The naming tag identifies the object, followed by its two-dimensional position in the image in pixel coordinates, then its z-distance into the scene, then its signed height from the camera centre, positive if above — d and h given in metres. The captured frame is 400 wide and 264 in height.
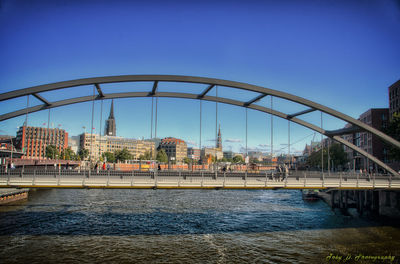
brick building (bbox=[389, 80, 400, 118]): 61.81 +14.49
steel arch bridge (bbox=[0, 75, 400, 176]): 21.17 +5.47
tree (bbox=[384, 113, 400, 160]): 39.23 +4.22
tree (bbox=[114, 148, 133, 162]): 112.06 +0.63
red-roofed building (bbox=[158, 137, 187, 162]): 176.12 +7.18
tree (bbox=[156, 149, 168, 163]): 127.44 +0.46
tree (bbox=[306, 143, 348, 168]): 81.00 +1.17
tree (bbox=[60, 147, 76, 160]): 115.39 +0.79
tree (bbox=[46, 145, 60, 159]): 107.38 +1.85
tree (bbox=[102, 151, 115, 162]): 135.38 +0.19
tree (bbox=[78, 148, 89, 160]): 108.45 +1.25
